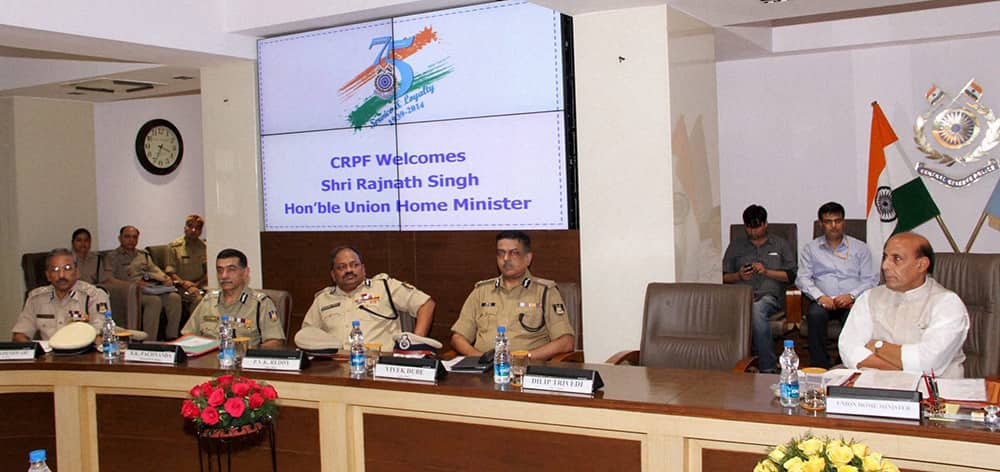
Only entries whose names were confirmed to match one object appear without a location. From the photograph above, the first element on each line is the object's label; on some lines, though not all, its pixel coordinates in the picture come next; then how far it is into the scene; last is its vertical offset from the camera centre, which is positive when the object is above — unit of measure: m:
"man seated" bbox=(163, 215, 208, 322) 9.16 -0.27
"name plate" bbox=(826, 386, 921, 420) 2.67 -0.56
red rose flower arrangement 3.28 -0.62
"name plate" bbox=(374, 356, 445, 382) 3.46 -0.54
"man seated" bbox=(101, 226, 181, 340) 8.76 -0.32
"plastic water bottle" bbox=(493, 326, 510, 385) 3.39 -0.51
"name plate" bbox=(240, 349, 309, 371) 3.77 -0.54
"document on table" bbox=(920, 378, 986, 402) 2.82 -0.57
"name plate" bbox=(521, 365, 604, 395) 3.16 -0.55
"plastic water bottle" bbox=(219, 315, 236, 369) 3.87 -0.50
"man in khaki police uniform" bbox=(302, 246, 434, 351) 4.71 -0.40
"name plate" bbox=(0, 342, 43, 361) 4.31 -0.54
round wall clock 10.25 +0.94
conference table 2.77 -0.70
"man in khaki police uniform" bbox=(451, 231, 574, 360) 4.60 -0.44
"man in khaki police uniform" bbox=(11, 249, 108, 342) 5.35 -0.39
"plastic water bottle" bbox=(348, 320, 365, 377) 3.63 -0.51
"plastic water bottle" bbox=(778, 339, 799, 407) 2.89 -0.52
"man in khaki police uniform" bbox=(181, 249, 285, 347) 4.77 -0.42
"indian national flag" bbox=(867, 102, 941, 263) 7.16 +0.14
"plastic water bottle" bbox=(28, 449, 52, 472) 2.49 -0.61
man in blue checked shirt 6.16 -0.36
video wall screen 5.61 +0.65
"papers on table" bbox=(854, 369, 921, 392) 2.95 -0.56
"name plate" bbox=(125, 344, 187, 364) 4.03 -0.53
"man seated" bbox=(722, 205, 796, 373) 6.30 -0.34
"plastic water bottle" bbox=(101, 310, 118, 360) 4.25 -0.50
